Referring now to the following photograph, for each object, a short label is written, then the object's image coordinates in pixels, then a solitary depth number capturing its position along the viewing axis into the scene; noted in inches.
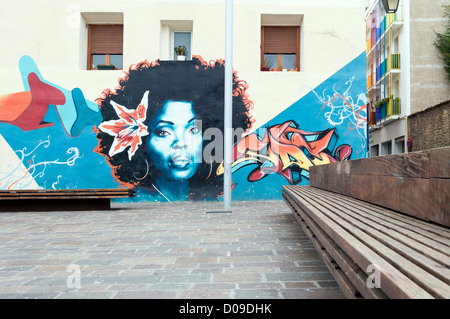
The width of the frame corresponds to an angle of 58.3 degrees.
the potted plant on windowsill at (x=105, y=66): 468.7
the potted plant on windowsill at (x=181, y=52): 466.9
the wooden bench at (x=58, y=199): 357.7
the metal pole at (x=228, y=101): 373.7
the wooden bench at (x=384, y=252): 53.4
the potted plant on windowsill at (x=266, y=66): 473.4
